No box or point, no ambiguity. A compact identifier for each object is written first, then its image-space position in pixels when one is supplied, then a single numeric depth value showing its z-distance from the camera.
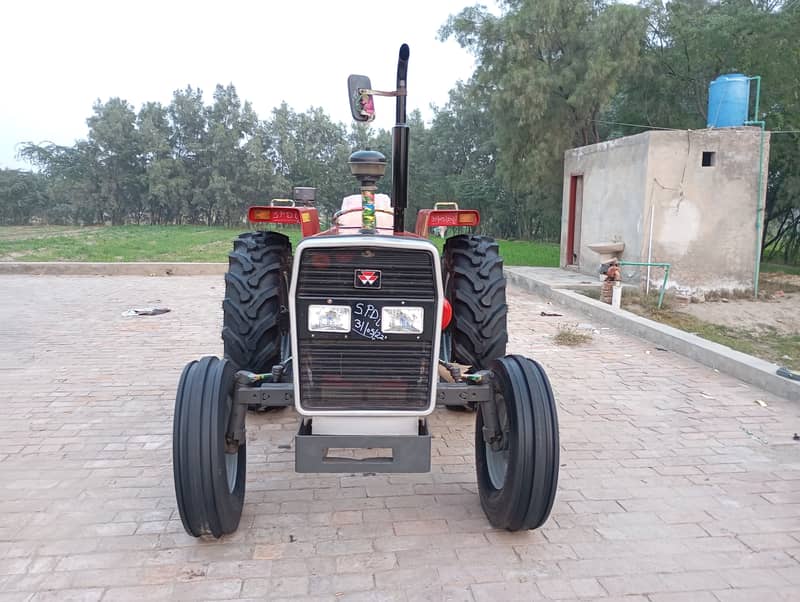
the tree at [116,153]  43.19
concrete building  10.49
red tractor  2.72
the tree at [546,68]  16.00
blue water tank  10.80
